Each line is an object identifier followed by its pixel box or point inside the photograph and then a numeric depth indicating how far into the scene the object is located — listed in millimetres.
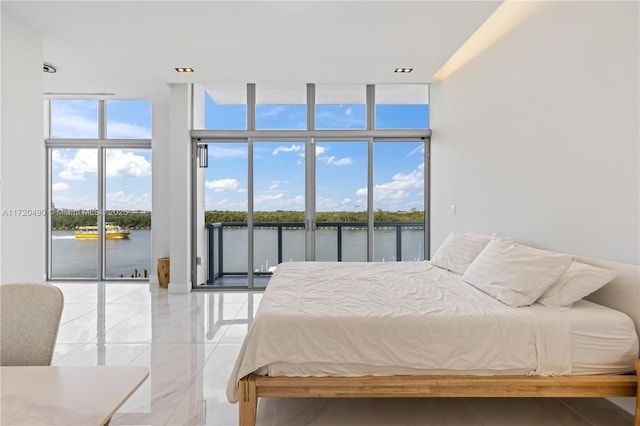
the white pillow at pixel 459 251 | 3070
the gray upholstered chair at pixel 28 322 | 1356
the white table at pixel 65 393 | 865
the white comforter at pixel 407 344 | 1845
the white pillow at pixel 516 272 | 2094
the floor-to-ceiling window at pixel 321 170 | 5145
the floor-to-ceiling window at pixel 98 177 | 5820
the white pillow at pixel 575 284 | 1997
